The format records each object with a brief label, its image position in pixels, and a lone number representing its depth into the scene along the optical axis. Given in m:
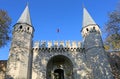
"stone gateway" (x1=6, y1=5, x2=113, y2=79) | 15.24
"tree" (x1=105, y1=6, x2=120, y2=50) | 14.77
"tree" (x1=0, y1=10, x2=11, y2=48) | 16.91
